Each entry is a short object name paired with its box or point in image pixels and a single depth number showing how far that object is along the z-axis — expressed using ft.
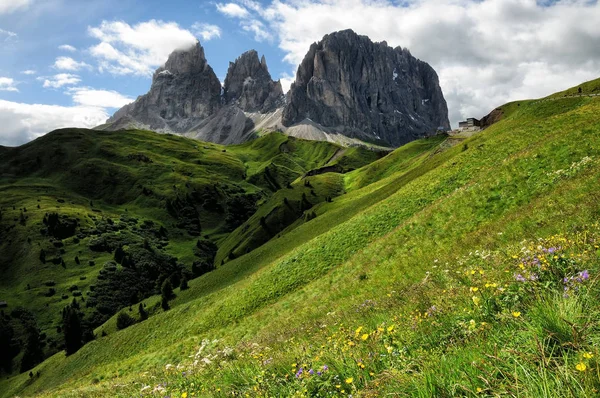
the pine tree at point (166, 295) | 229.84
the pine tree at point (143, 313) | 245.37
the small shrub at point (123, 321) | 249.96
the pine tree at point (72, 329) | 296.71
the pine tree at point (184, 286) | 249.67
